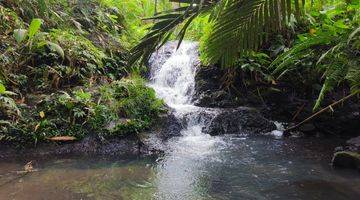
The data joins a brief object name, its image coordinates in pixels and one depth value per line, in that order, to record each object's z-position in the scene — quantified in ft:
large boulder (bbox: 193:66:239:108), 26.58
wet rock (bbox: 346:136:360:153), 18.84
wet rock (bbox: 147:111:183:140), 22.17
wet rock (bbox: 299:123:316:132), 23.93
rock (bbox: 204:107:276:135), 24.11
